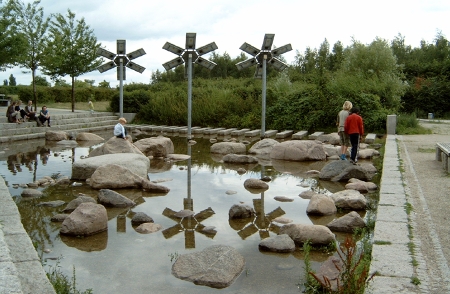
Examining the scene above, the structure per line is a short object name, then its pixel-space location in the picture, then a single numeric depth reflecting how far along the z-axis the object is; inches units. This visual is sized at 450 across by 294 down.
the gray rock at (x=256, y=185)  393.7
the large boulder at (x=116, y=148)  482.3
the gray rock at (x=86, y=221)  260.7
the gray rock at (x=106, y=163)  415.5
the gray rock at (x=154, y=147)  575.8
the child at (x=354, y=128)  477.1
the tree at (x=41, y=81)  1904.5
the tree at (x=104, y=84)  2097.2
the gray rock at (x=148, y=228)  269.0
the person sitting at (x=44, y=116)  861.8
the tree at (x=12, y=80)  2286.7
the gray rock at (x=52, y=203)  324.7
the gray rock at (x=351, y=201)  318.3
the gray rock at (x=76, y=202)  305.7
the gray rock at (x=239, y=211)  298.4
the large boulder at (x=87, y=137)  754.2
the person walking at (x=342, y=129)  498.9
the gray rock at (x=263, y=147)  603.3
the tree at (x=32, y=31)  1096.2
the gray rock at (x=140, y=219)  286.4
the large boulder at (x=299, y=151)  558.6
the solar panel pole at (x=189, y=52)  735.7
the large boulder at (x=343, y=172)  419.2
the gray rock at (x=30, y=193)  350.9
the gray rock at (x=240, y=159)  538.9
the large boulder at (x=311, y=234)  242.8
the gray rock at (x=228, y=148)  615.2
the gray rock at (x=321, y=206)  307.9
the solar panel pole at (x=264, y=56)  767.7
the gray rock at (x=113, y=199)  329.7
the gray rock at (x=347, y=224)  269.7
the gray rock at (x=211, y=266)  197.9
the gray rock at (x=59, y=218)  286.0
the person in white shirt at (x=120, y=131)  504.1
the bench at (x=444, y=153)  424.3
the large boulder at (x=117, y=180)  380.2
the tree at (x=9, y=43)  957.2
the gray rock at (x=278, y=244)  236.5
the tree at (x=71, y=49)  1141.1
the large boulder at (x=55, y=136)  768.3
